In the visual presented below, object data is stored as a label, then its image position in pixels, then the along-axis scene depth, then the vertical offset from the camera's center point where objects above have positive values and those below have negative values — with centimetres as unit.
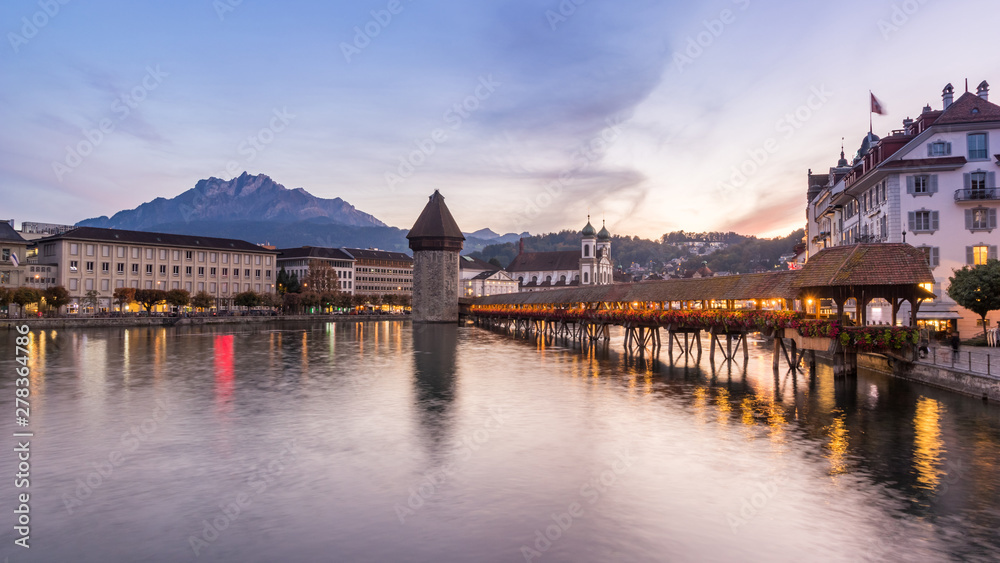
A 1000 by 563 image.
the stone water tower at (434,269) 12838 +453
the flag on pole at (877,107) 4188 +1147
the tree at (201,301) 11112 -105
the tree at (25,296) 8525 +7
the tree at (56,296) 9200 +2
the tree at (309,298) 13275 -88
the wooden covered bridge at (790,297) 2881 -50
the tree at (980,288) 3425 -8
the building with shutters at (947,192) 4016 +587
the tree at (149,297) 10556 -29
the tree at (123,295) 10584 +7
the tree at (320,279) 14912 +323
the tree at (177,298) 10812 -49
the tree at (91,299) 10512 -51
